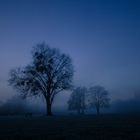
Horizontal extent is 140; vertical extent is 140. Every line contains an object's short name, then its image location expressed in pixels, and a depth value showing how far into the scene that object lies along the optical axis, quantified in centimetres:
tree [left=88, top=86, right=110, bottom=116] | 9612
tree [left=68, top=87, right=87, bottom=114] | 10093
